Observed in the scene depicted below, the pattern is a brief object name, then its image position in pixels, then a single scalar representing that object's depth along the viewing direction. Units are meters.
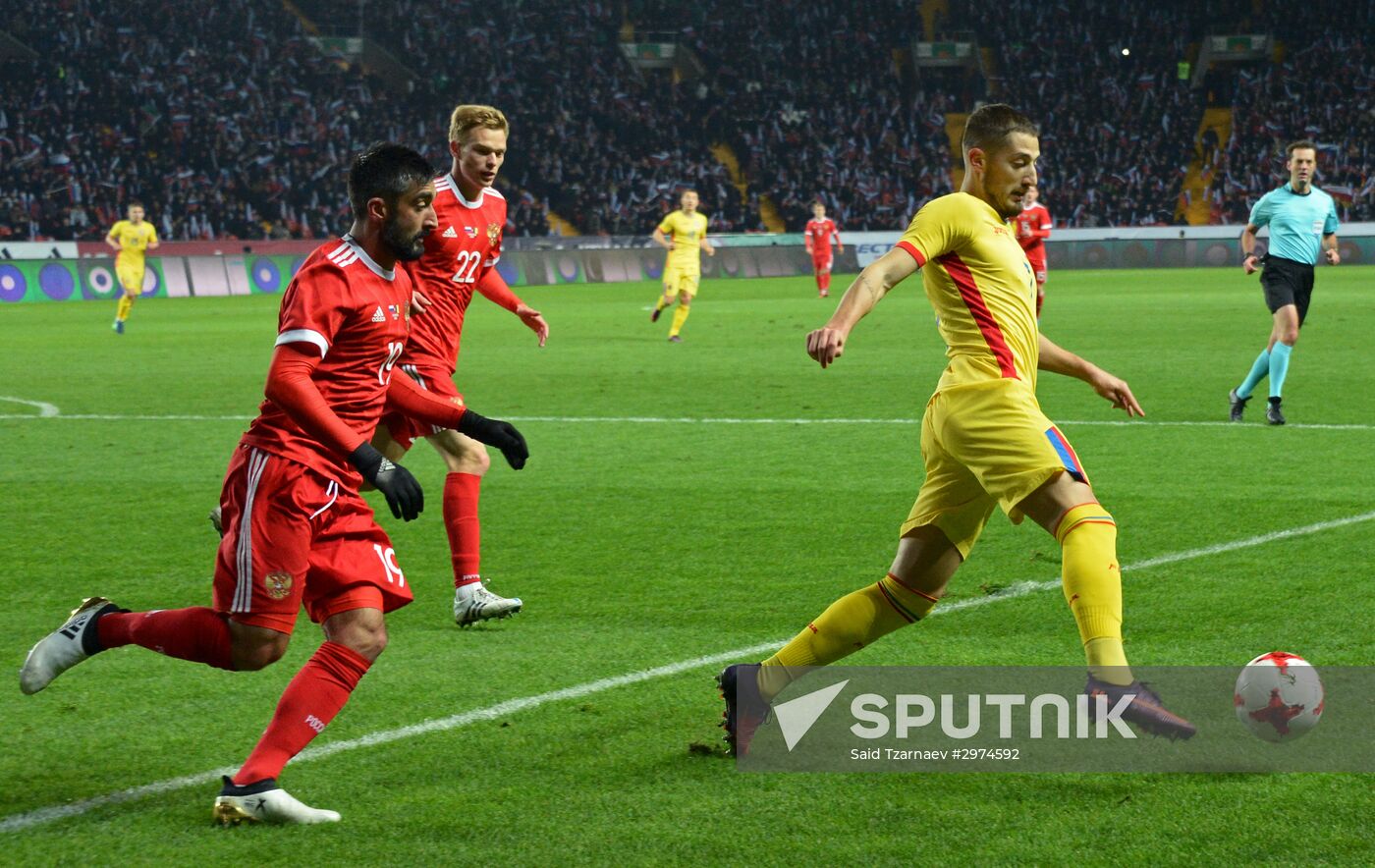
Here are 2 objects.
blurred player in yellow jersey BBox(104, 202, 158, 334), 26.66
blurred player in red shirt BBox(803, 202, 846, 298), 33.31
